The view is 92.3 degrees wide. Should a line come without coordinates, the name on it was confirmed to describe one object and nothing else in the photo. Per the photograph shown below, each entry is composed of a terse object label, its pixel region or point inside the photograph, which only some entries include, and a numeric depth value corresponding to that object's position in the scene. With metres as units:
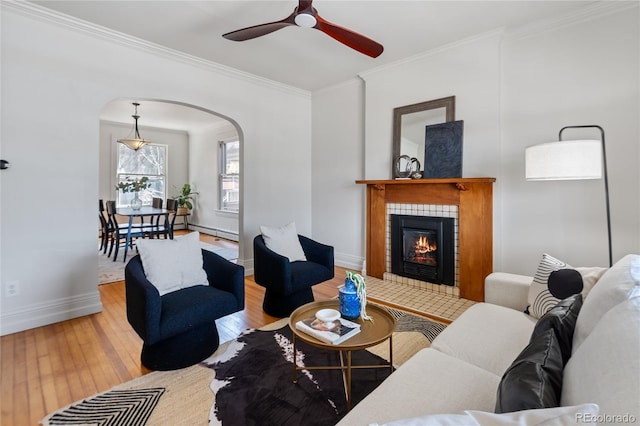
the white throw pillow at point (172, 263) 2.29
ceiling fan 2.24
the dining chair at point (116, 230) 5.09
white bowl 1.83
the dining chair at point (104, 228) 5.16
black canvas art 3.52
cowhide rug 1.67
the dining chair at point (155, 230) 5.38
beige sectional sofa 0.62
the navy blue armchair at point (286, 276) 2.82
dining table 5.12
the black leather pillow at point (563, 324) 1.07
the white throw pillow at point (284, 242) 3.19
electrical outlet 2.67
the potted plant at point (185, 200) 8.37
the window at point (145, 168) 7.61
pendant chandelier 6.13
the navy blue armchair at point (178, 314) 1.92
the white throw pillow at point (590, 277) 1.58
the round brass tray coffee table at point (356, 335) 1.62
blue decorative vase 1.94
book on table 1.66
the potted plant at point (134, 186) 6.02
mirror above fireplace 3.64
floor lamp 2.10
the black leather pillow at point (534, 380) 0.76
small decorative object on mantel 3.88
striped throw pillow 1.78
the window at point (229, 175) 7.43
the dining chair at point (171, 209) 5.66
